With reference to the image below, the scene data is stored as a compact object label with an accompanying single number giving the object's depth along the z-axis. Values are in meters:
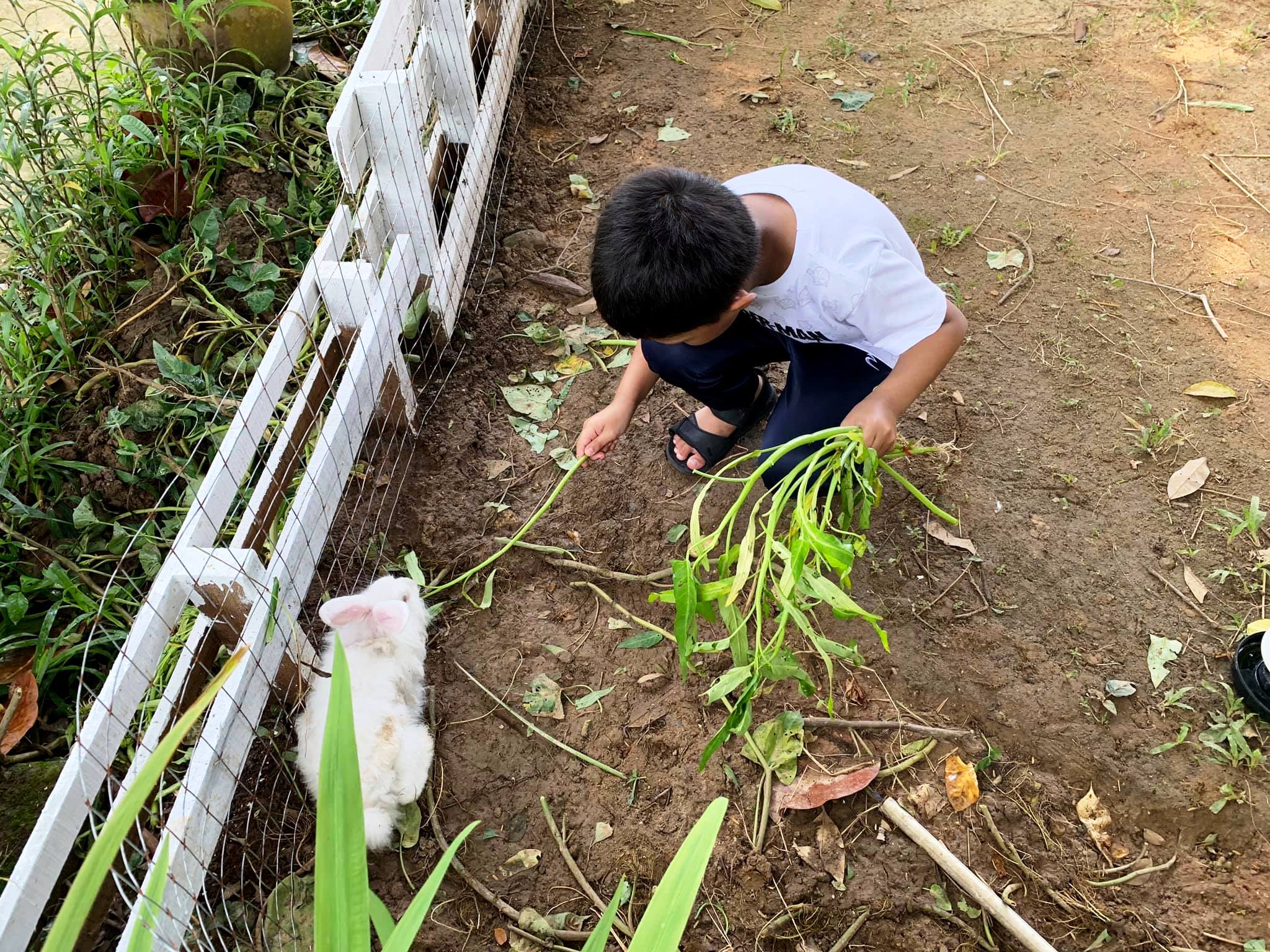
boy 1.83
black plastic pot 2.25
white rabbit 2.05
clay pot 3.37
